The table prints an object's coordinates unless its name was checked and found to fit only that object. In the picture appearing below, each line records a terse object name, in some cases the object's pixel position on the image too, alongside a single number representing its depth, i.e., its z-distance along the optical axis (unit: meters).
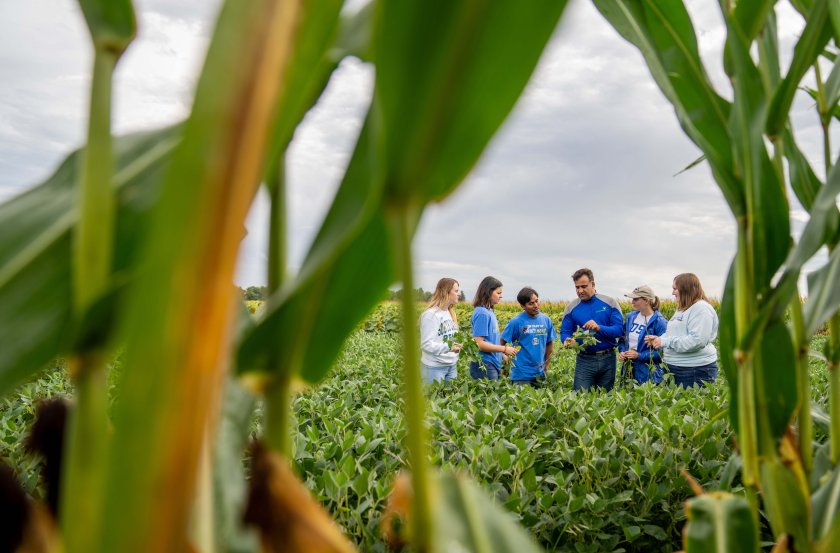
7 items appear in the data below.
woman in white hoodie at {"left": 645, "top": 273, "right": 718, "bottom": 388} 4.93
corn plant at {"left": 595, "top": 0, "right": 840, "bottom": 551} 0.75
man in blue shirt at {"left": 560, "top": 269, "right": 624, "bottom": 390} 6.09
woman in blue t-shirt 5.60
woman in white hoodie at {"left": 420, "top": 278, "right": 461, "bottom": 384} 5.26
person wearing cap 6.26
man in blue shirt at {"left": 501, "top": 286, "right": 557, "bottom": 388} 5.82
